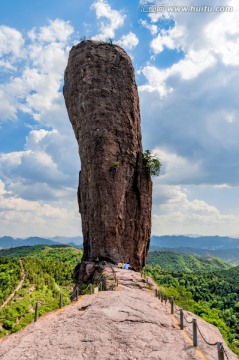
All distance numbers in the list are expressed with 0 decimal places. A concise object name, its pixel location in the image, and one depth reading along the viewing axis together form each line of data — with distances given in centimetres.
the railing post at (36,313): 1634
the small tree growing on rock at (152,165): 4197
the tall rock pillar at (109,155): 3762
